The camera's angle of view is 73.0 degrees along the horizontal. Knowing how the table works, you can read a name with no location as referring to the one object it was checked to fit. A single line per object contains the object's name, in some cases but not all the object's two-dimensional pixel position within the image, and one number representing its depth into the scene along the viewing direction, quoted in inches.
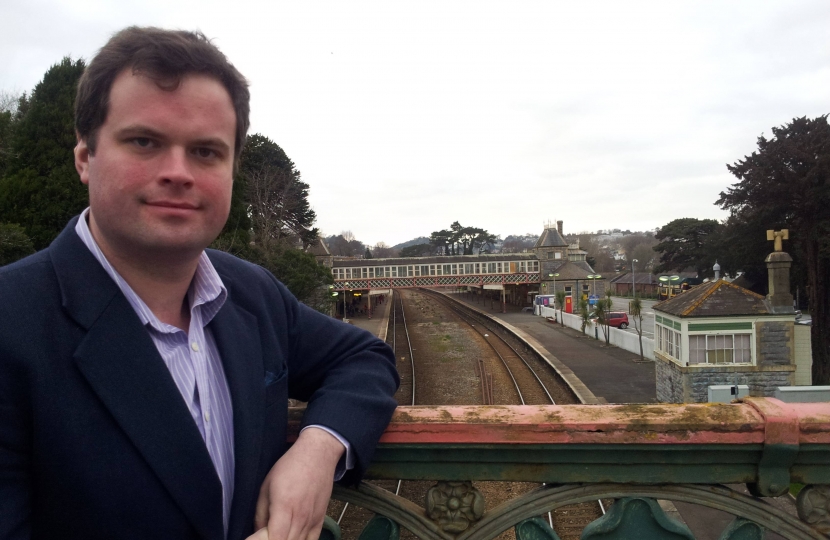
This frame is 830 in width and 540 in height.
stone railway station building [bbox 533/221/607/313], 1711.4
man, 38.8
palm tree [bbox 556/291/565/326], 1435.0
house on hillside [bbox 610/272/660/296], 2384.4
